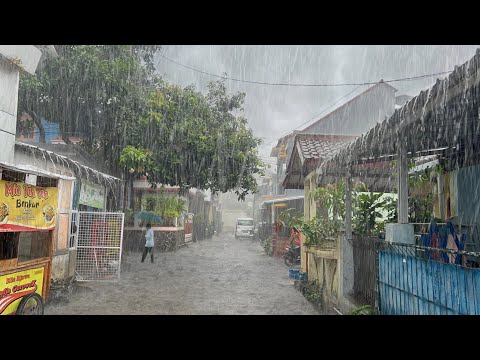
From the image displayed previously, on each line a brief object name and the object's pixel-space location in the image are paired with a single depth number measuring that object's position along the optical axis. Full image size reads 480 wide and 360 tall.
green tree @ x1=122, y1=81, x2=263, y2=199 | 14.30
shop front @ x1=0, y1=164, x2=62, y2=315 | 5.32
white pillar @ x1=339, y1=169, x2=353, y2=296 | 7.10
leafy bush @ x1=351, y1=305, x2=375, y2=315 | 5.68
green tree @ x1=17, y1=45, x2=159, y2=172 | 13.40
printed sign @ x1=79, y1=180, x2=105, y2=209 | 10.62
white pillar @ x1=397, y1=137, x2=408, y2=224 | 5.54
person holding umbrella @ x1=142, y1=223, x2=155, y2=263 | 14.06
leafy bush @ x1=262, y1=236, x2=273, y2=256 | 18.81
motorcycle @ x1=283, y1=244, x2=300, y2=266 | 14.60
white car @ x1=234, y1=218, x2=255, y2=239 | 31.67
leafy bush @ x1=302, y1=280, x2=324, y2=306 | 8.33
